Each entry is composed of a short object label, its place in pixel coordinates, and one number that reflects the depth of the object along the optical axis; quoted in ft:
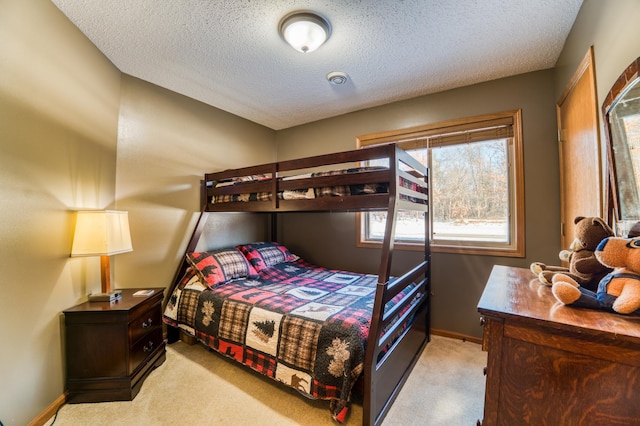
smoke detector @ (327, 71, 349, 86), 7.47
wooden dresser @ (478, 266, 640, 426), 2.11
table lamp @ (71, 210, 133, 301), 5.46
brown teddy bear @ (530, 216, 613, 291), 2.92
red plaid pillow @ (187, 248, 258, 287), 7.69
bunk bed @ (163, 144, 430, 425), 4.77
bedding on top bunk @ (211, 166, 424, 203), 5.59
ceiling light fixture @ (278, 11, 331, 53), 5.27
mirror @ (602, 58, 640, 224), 3.24
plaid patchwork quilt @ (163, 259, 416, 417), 4.78
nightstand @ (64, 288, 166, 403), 5.40
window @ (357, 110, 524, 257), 7.63
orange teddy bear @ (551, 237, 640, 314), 2.33
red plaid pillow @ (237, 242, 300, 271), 9.37
